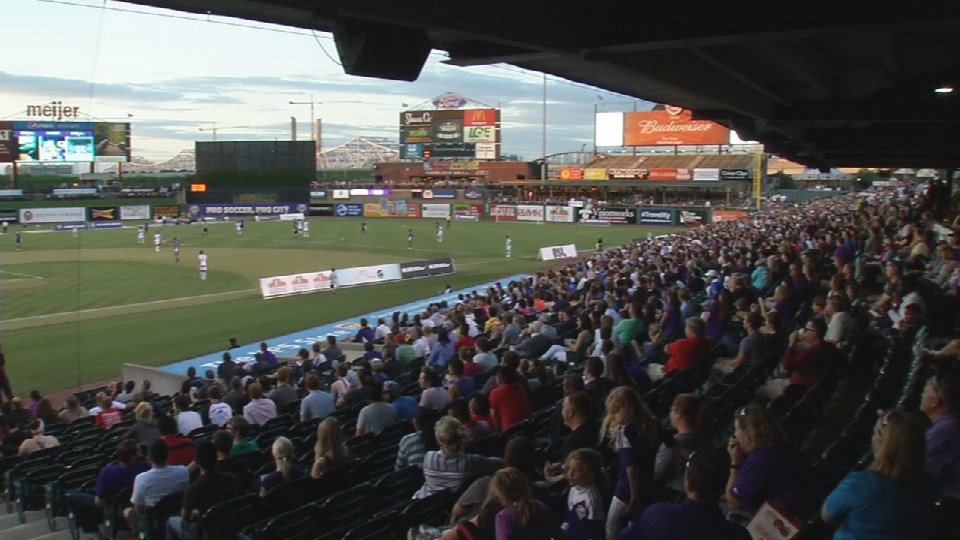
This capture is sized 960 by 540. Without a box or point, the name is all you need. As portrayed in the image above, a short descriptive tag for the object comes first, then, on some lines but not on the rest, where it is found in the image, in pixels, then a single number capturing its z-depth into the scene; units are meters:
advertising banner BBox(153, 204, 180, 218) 78.94
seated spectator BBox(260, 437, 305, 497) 6.32
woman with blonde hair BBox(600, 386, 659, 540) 4.55
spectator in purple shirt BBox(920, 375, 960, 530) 4.38
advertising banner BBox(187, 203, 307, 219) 80.19
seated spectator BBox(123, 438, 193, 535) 6.52
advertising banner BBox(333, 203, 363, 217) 85.44
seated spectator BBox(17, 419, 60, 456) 9.65
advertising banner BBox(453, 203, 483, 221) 83.06
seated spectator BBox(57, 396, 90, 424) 12.30
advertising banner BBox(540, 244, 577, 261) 45.59
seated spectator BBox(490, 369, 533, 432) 7.02
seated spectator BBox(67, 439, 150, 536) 7.03
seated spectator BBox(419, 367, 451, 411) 8.09
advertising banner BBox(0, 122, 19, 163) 71.06
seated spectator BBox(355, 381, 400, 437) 7.85
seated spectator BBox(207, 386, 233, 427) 10.09
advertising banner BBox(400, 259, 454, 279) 38.38
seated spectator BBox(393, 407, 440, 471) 6.29
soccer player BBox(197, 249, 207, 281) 37.52
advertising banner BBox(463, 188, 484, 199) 87.12
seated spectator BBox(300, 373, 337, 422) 9.48
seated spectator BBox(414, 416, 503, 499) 5.31
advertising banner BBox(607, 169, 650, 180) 87.29
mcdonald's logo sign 98.94
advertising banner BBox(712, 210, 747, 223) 67.42
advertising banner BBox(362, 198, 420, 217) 85.75
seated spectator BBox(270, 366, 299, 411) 10.99
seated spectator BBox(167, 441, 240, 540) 5.98
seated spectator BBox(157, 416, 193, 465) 7.75
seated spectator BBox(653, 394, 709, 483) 5.22
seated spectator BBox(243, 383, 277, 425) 9.88
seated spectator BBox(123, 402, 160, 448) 8.57
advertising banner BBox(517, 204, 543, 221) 78.81
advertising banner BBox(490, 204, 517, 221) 80.84
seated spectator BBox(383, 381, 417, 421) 8.23
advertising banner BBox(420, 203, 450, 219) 83.94
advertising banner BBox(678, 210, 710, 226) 70.94
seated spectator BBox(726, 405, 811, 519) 4.23
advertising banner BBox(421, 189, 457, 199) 87.15
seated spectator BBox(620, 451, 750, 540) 3.52
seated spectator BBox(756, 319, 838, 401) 7.24
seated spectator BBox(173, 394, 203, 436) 9.65
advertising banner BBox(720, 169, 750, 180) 79.69
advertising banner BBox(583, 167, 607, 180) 90.45
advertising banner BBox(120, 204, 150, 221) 76.88
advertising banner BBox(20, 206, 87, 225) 69.62
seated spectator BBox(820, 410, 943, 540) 3.47
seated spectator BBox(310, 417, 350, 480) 6.22
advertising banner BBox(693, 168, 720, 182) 82.00
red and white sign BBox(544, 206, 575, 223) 77.19
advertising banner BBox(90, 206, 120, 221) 73.31
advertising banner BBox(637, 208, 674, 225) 73.44
